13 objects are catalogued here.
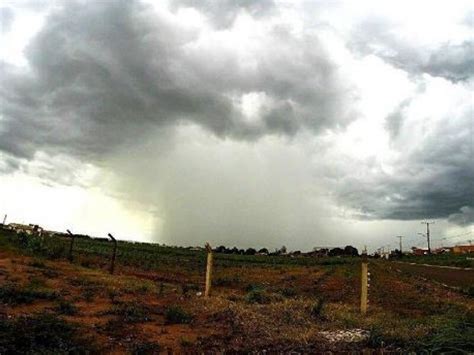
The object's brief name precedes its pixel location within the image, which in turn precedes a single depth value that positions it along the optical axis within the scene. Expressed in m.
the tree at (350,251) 121.91
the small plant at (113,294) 15.25
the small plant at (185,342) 9.90
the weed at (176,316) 12.56
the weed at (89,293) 14.98
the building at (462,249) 127.90
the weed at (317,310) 13.68
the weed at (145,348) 9.20
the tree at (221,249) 121.61
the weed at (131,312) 12.32
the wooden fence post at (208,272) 17.22
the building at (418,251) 149.45
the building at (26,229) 42.48
